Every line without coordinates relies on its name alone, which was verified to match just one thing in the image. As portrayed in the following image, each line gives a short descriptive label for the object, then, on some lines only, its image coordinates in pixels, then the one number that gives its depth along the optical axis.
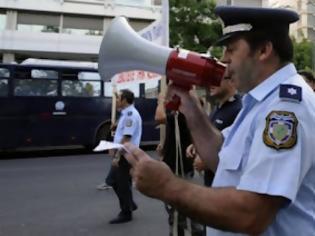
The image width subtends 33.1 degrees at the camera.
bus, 15.21
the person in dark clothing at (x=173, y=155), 4.37
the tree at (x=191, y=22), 25.39
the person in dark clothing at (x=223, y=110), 3.57
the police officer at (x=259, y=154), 1.46
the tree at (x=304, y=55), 31.56
